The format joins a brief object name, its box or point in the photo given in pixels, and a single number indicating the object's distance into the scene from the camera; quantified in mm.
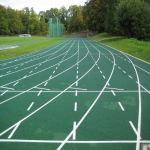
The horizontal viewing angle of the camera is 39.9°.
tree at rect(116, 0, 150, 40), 40281
